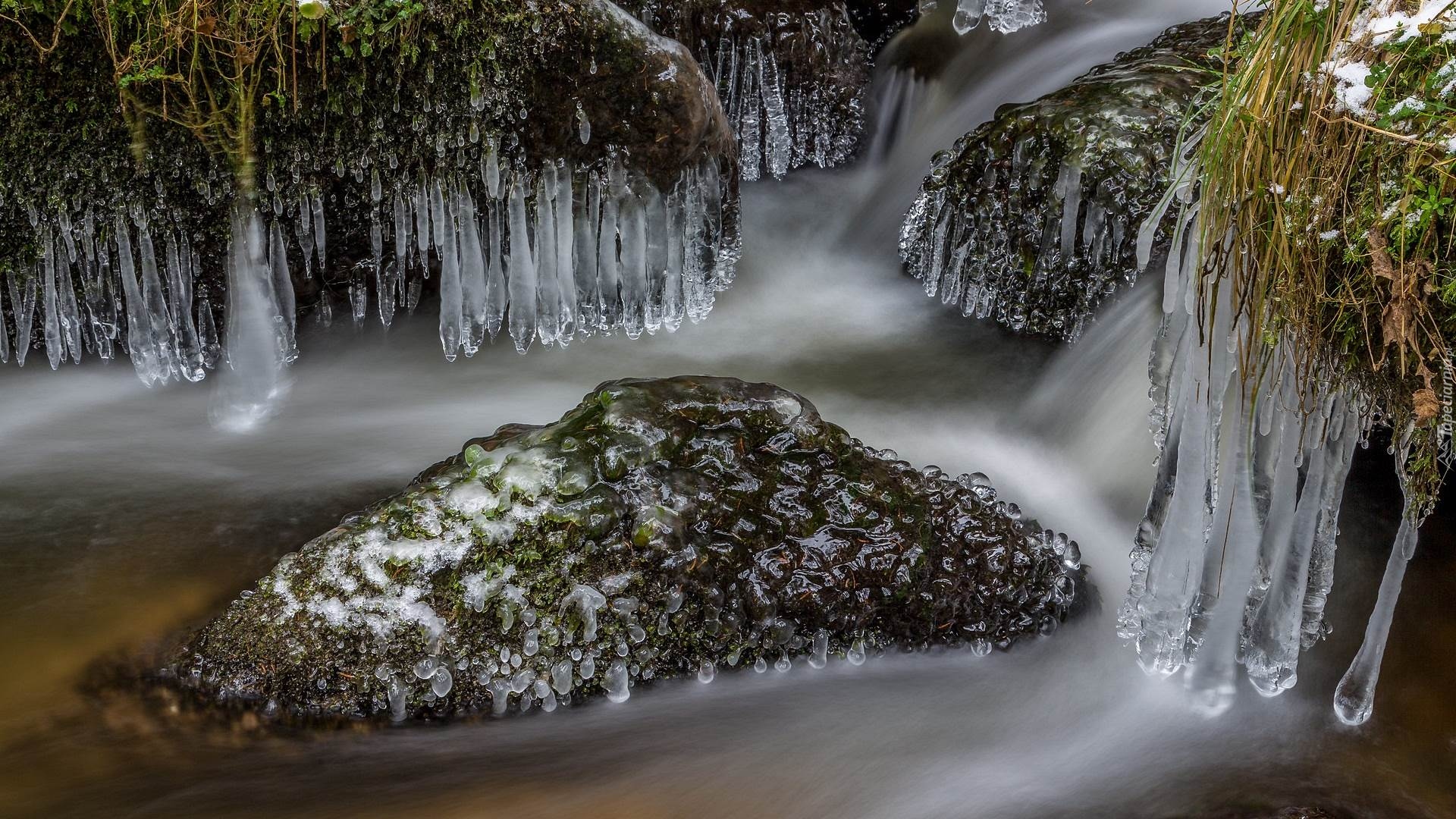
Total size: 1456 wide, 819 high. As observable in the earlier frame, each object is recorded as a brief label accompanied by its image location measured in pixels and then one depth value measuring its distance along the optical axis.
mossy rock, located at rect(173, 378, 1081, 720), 3.19
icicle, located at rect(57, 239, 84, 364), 4.87
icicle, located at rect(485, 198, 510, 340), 5.12
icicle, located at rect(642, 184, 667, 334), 5.35
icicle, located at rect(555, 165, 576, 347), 5.15
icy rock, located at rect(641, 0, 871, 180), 6.56
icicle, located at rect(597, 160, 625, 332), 5.23
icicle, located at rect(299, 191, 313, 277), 4.88
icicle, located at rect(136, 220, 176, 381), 4.82
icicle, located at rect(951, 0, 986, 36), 6.97
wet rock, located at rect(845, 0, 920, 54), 7.23
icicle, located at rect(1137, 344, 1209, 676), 3.13
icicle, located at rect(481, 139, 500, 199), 4.97
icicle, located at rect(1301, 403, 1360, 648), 3.09
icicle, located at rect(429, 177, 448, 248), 4.98
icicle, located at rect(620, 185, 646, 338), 5.30
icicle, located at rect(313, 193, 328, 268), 4.89
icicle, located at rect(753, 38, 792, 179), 6.75
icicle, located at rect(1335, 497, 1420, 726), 3.14
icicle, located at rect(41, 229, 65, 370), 4.79
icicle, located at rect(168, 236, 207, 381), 4.86
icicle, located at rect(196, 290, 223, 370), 5.05
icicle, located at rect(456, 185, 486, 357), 5.05
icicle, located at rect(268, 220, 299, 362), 4.94
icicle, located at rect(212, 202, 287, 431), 4.85
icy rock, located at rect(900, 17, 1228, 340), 5.02
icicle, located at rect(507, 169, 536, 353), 5.08
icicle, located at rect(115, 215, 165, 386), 4.80
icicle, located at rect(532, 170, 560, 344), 5.11
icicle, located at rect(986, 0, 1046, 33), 6.83
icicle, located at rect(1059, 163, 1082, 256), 5.07
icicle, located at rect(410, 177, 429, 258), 4.98
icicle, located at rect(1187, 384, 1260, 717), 3.16
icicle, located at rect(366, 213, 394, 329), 5.09
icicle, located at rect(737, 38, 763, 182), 6.72
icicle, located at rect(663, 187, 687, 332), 5.44
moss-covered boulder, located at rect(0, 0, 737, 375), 4.49
